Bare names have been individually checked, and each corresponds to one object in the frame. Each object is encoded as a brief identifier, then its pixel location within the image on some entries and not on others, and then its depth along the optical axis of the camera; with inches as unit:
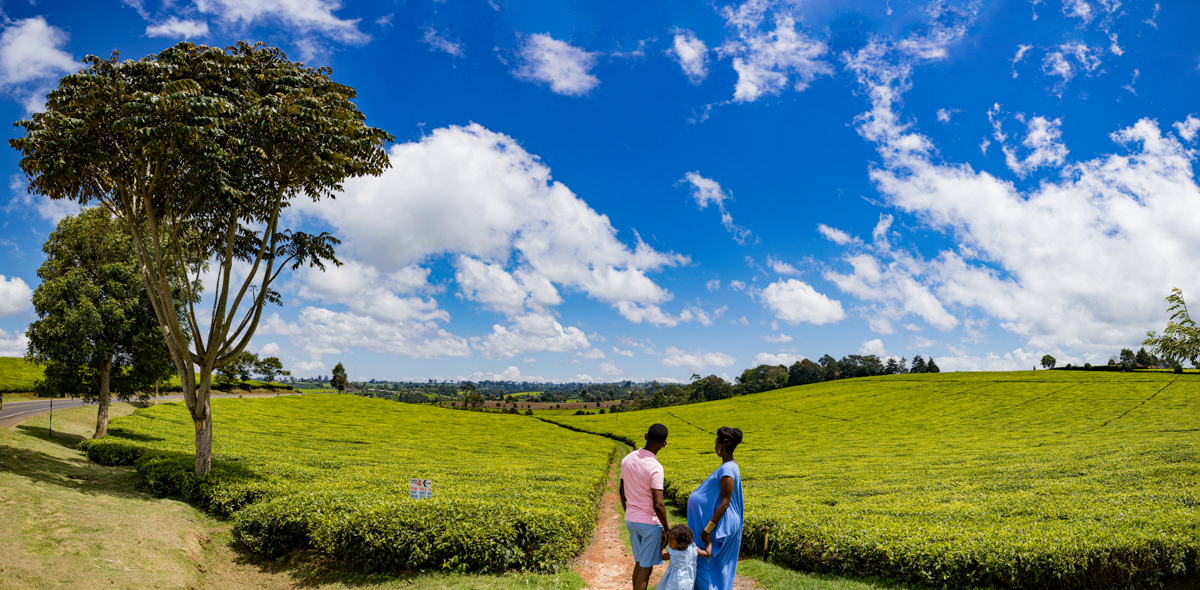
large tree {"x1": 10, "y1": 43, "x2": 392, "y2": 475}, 580.1
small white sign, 471.8
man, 273.3
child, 247.3
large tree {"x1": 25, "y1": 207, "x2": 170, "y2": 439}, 909.2
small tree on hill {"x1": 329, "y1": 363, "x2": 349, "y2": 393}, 4293.8
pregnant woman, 249.8
